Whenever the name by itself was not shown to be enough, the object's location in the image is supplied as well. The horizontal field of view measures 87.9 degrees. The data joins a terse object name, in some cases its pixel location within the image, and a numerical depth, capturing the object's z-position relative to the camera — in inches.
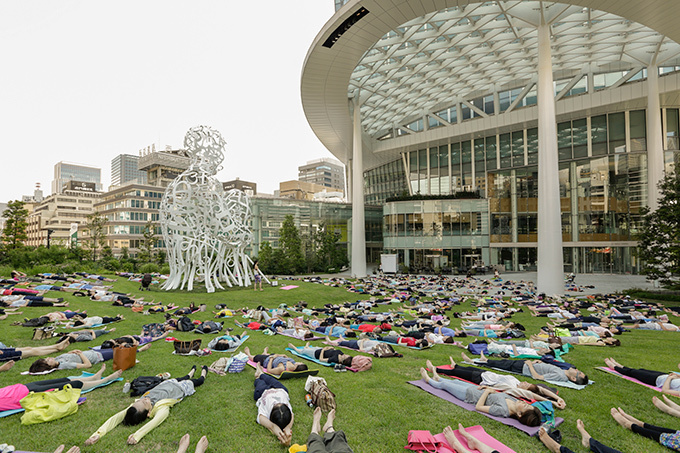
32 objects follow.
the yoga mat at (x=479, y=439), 179.8
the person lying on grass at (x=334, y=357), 298.7
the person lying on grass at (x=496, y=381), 225.8
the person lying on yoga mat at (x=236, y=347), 354.0
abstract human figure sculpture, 730.2
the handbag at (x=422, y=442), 180.9
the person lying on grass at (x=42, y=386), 207.0
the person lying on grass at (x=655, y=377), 242.1
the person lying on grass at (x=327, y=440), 171.9
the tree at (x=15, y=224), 1346.0
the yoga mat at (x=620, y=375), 252.7
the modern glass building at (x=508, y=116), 848.3
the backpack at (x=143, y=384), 233.8
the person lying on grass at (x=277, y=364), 276.2
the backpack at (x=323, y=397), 220.1
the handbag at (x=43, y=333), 353.4
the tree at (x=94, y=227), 1642.2
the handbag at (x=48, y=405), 196.2
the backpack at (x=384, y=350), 338.3
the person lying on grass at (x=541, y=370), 261.7
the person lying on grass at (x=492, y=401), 203.7
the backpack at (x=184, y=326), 432.1
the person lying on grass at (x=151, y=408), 187.6
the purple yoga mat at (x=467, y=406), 199.6
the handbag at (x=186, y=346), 336.2
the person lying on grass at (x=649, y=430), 181.1
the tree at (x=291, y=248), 1341.0
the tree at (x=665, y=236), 716.0
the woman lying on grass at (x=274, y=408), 191.6
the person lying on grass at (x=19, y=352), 270.6
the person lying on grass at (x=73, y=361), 263.6
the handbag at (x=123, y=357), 283.6
